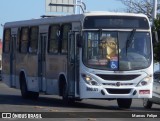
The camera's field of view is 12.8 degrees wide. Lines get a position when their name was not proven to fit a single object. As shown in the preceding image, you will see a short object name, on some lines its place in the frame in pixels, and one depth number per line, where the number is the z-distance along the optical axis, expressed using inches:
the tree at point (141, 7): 2055.7
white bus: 956.6
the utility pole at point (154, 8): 1601.6
